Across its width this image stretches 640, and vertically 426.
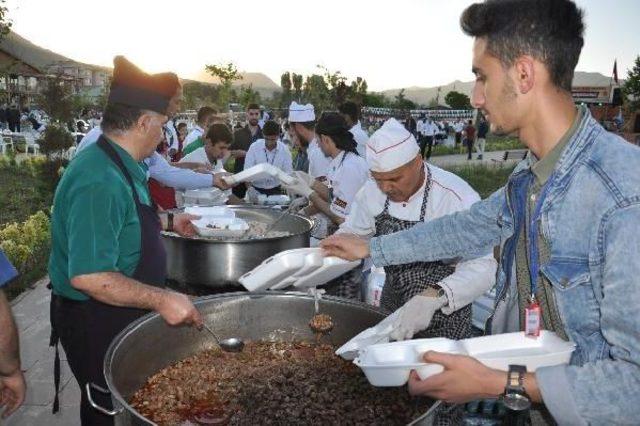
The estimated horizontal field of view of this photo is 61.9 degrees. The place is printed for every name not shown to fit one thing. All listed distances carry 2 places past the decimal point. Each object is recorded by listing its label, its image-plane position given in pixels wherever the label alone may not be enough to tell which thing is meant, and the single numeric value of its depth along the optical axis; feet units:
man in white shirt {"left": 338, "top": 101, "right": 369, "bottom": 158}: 25.32
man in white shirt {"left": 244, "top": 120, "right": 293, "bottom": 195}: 26.16
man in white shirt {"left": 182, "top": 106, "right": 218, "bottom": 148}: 29.98
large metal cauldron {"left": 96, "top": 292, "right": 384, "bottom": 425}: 7.66
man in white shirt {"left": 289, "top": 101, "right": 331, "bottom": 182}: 21.63
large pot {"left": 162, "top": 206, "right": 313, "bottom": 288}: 11.59
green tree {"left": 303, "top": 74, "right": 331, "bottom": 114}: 124.77
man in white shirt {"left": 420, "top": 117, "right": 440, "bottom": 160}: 76.59
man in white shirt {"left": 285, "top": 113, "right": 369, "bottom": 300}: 16.35
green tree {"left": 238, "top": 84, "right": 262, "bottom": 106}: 118.83
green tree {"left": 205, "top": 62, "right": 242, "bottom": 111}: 105.70
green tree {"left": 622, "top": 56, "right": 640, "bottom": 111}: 112.06
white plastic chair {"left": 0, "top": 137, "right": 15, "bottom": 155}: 66.24
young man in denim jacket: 4.04
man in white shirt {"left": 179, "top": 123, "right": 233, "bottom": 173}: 22.49
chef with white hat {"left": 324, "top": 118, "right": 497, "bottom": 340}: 9.60
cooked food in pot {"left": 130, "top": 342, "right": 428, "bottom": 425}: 6.89
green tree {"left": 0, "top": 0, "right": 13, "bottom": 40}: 41.06
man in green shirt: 7.19
